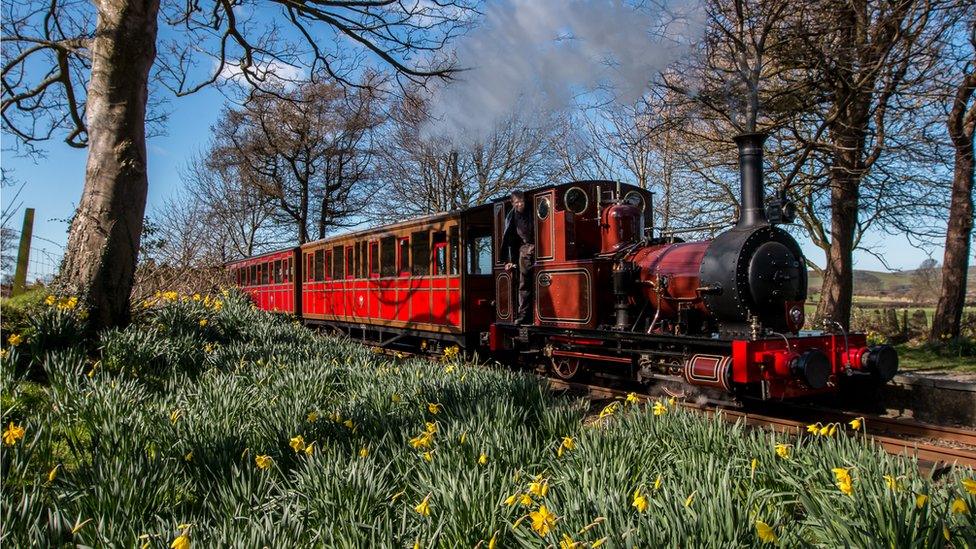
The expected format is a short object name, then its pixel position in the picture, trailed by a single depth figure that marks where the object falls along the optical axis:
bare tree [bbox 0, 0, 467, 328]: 7.23
